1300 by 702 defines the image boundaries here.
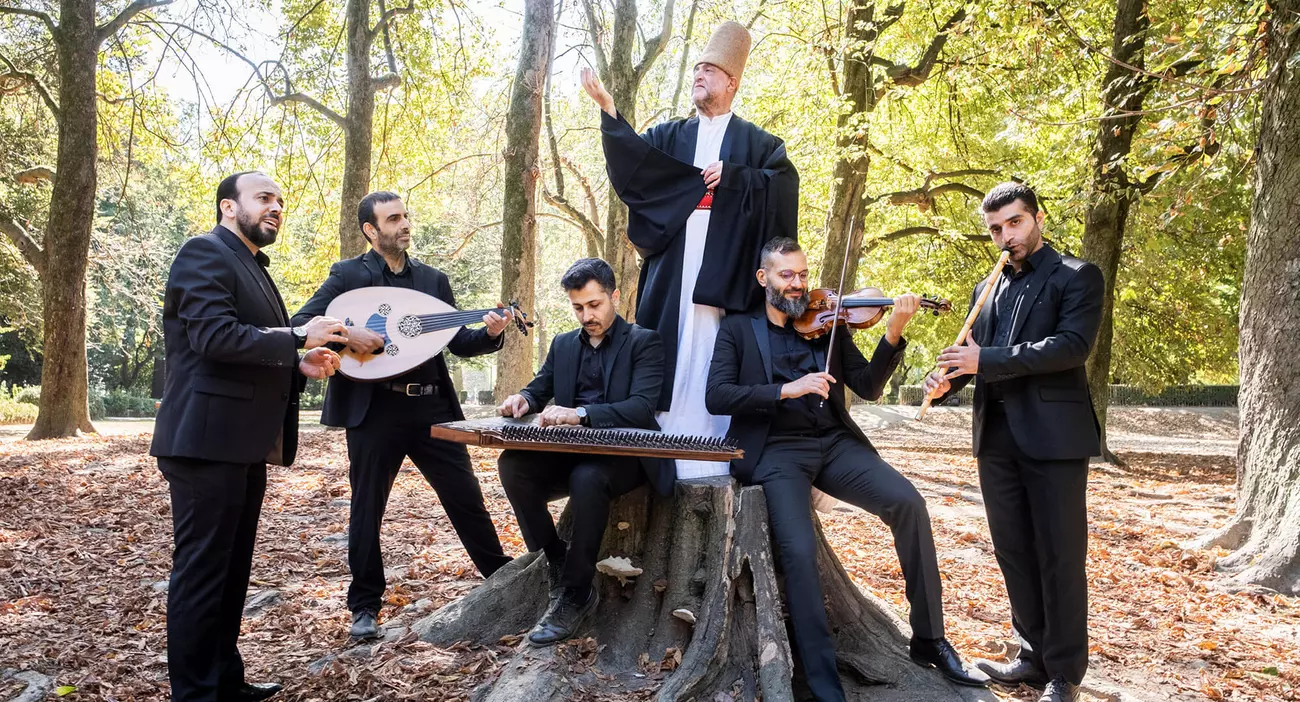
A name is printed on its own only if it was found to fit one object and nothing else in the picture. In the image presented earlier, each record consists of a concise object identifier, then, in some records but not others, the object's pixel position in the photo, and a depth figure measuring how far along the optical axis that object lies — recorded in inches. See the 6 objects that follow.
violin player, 142.3
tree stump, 139.4
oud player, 177.5
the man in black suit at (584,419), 152.6
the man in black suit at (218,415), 143.6
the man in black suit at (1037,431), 148.6
